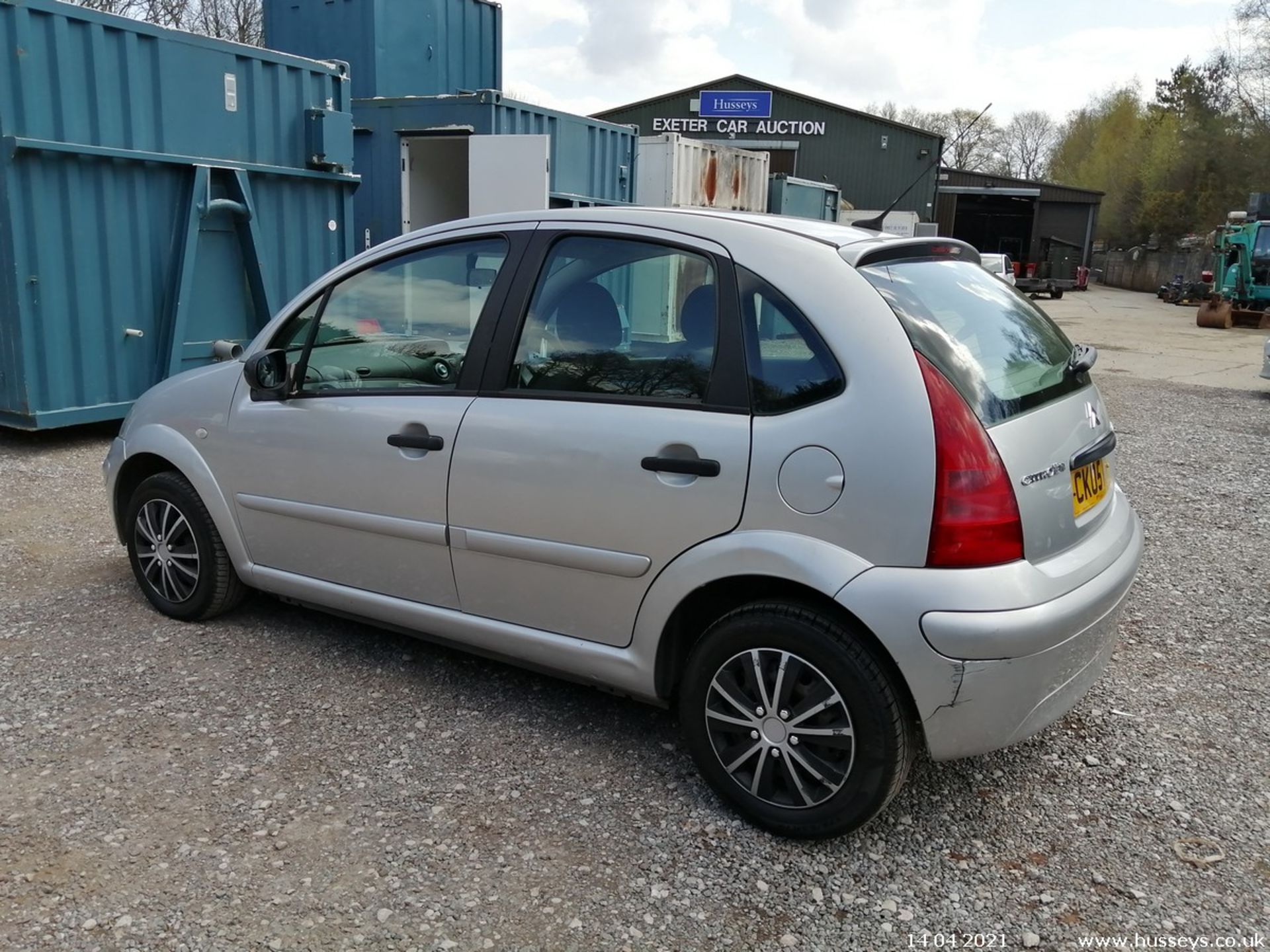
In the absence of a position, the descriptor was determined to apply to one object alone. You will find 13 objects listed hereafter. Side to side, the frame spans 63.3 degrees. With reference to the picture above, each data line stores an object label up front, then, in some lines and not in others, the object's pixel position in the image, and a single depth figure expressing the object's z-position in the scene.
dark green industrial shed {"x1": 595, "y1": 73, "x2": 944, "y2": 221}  35.53
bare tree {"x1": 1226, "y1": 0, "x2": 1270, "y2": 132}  41.44
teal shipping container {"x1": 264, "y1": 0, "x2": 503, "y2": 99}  11.12
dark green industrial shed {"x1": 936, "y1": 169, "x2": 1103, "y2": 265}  41.53
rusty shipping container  12.65
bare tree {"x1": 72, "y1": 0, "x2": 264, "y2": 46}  26.17
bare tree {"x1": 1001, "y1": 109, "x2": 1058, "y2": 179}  82.06
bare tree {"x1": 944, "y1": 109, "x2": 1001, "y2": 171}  67.88
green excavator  26.00
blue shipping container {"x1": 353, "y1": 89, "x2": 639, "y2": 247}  10.13
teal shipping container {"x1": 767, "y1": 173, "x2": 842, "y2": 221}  16.78
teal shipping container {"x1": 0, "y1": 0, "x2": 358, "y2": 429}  7.11
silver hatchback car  2.64
